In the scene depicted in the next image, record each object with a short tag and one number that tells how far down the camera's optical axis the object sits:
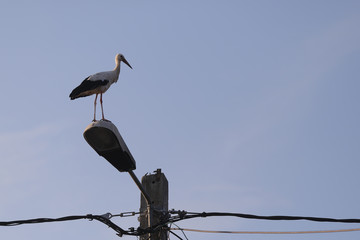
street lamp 9.99
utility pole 11.41
